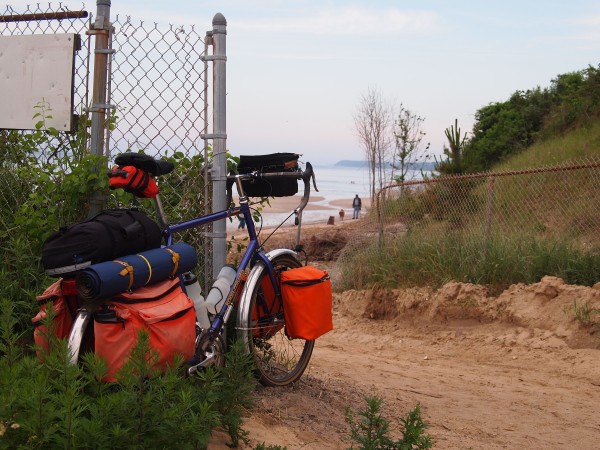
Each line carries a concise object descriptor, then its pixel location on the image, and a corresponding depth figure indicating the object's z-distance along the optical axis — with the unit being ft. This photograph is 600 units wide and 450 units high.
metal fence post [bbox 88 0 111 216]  16.16
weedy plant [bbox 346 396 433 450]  11.64
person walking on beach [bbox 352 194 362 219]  123.11
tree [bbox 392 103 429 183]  79.36
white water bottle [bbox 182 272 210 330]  14.65
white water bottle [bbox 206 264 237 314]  15.19
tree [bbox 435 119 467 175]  70.13
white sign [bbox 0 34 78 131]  16.62
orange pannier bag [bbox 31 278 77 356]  12.75
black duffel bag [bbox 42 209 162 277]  12.21
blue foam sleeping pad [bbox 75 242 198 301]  11.82
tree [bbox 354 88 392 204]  89.51
